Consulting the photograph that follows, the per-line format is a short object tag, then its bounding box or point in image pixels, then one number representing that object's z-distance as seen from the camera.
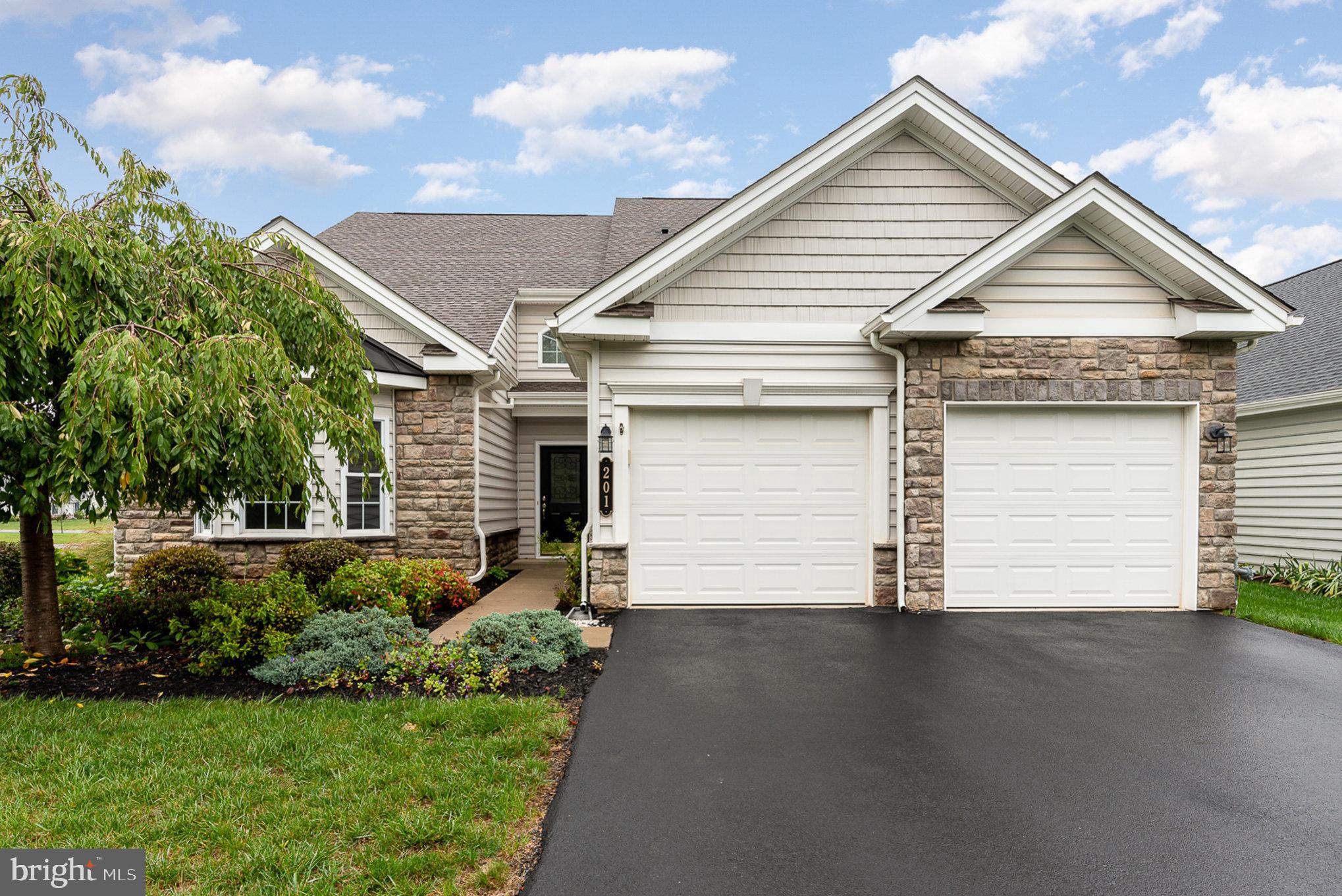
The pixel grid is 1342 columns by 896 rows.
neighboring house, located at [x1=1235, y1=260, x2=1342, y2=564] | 10.39
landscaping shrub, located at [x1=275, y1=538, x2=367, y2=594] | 8.62
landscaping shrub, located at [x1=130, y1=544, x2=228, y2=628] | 6.37
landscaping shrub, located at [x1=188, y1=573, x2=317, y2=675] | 5.29
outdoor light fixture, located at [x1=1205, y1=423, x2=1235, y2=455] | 7.12
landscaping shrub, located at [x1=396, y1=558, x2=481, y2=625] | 7.84
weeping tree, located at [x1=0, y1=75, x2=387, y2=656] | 3.93
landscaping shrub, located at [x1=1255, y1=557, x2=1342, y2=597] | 9.71
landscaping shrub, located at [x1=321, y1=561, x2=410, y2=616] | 7.36
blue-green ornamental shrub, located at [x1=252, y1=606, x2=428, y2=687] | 5.05
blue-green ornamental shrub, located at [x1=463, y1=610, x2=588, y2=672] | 5.27
